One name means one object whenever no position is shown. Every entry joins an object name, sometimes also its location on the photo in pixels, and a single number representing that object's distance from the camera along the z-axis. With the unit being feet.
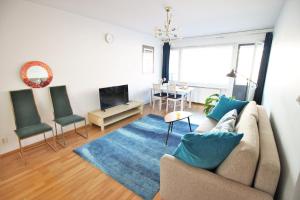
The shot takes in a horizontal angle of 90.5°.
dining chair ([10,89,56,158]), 7.85
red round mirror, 8.39
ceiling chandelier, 8.96
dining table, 14.87
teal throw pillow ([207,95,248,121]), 8.34
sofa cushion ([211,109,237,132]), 5.08
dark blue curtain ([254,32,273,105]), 12.88
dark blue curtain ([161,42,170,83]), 19.45
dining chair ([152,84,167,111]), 15.96
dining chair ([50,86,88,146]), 9.32
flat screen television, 11.74
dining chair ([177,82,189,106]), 18.36
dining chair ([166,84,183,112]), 14.97
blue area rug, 6.41
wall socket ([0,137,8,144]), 7.99
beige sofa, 3.40
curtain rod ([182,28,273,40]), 13.48
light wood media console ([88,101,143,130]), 11.20
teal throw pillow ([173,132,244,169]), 3.79
